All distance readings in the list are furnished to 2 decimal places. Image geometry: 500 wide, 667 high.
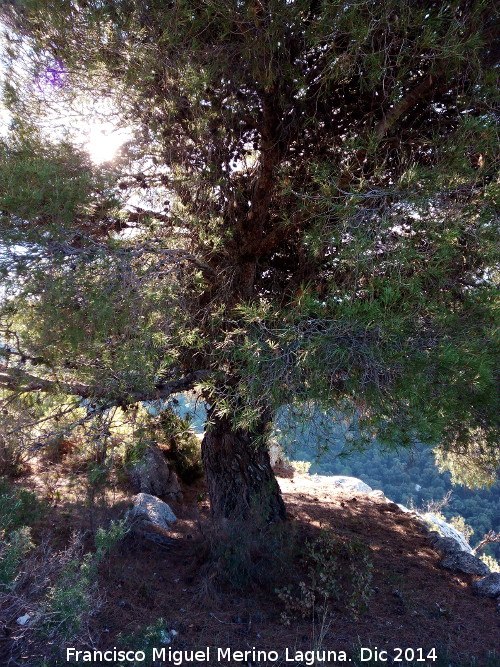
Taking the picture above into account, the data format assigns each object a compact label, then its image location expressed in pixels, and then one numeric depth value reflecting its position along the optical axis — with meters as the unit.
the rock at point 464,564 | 5.33
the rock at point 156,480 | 6.81
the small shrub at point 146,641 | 2.93
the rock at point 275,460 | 10.14
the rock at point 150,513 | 5.36
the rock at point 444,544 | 5.71
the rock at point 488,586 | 4.75
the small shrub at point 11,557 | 2.71
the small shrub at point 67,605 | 2.65
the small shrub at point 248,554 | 4.23
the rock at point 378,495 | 8.71
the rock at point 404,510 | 7.78
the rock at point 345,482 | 10.03
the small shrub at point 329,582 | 3.88
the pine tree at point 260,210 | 3.32
